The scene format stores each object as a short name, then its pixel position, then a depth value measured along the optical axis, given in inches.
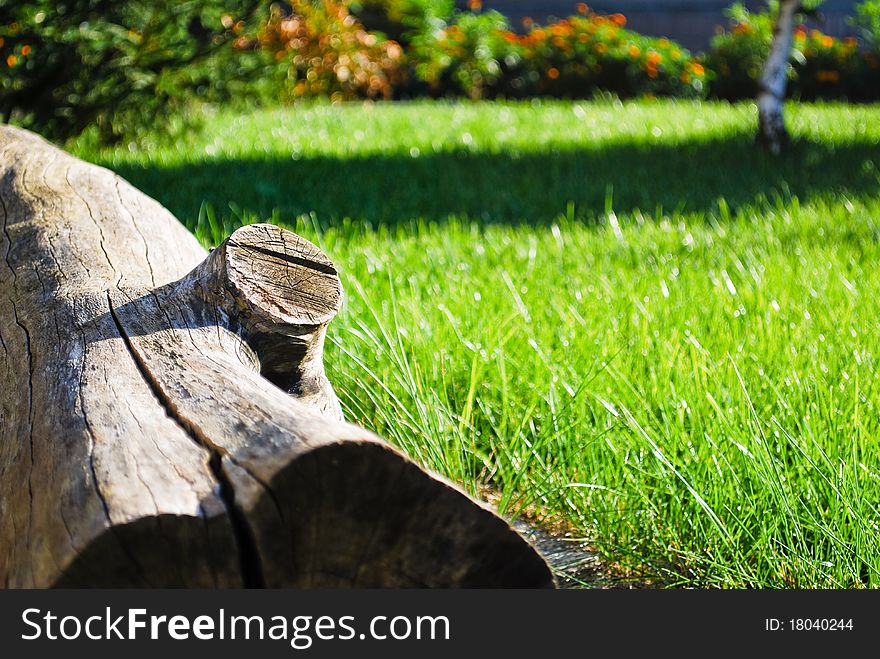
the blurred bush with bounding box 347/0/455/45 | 475.8
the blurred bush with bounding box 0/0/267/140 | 220.5
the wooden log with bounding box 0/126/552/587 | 45.9
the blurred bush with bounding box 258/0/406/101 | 384.5
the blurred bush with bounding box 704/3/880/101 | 474.9
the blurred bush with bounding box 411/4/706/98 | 461.1
